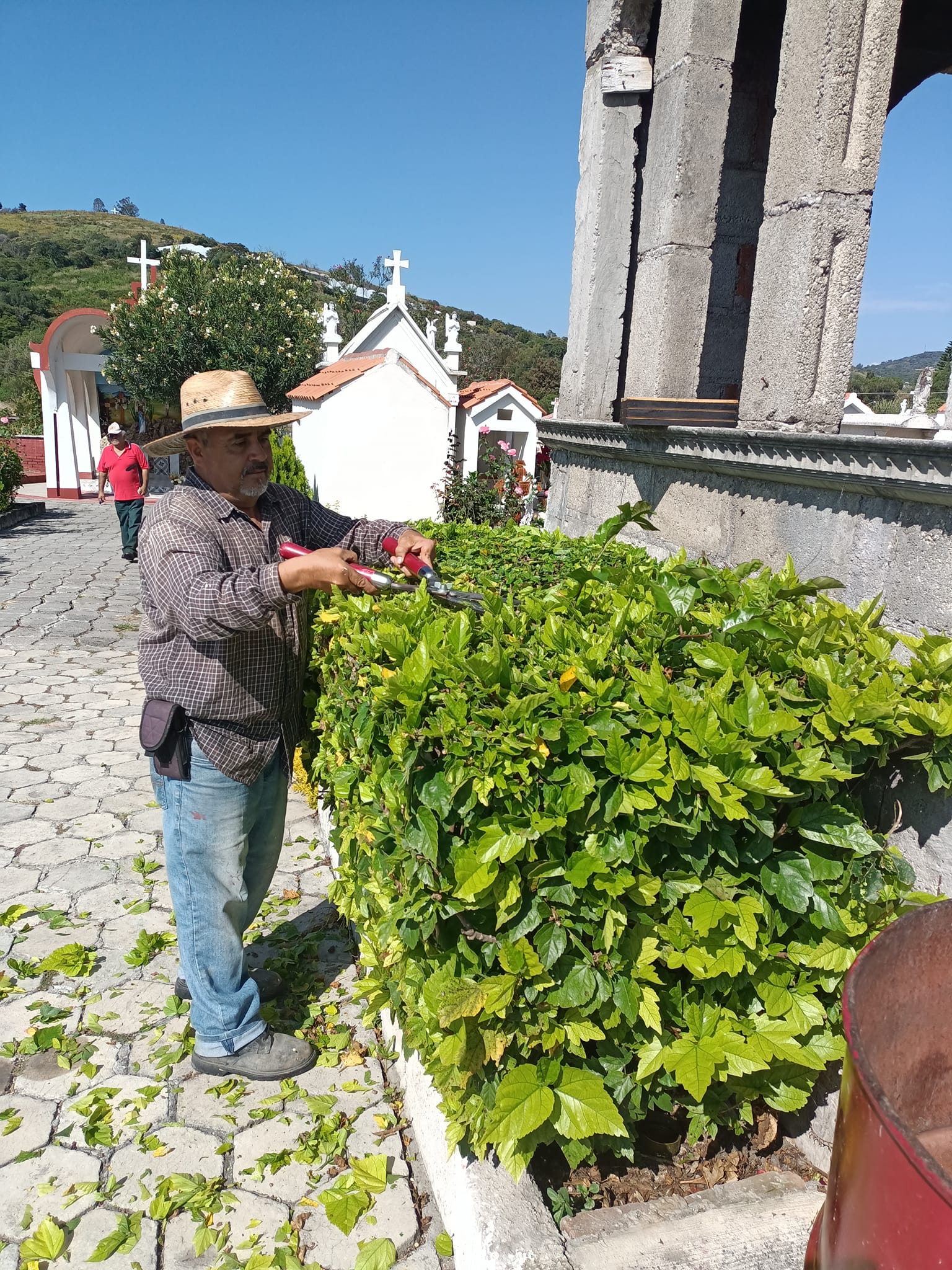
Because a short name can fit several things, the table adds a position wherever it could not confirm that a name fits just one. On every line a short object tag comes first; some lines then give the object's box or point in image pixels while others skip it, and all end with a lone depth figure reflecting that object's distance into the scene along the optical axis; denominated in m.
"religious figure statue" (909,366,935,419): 15.21
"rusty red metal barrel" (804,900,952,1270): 0.92
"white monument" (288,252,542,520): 13.59
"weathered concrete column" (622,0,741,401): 4.39
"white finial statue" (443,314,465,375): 17.38
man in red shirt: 12.82
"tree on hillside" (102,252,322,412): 22.97
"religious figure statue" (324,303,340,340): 16.78
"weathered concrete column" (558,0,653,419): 5.43
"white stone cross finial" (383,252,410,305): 15.77
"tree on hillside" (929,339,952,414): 22.15
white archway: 22.22
